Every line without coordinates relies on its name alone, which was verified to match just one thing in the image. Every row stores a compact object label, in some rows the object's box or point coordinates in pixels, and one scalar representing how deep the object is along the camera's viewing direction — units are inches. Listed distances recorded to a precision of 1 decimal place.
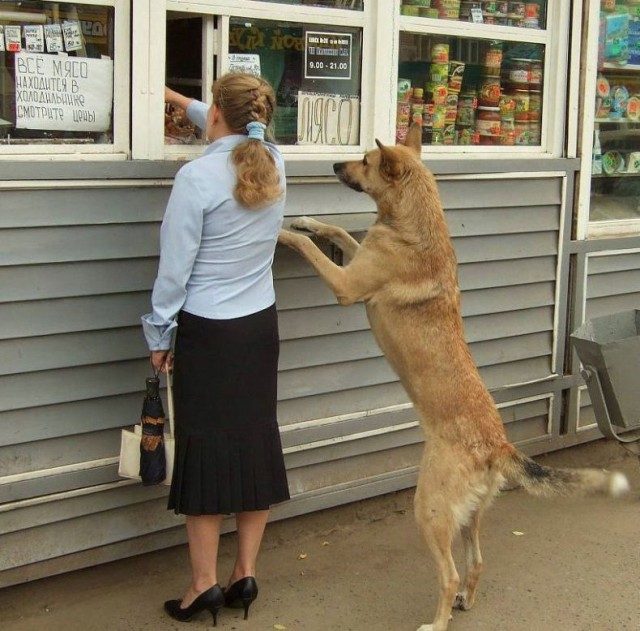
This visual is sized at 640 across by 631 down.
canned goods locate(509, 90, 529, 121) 237.0
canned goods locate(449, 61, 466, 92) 224.7
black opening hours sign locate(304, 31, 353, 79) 197.3
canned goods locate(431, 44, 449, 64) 219.6
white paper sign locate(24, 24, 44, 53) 159.2
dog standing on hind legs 163.2
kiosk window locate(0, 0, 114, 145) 158.6
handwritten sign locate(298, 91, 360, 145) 199.2
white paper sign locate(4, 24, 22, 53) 156.9
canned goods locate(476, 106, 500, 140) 231.1
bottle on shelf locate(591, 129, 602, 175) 253.0
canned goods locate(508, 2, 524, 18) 232.1
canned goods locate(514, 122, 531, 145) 236.8
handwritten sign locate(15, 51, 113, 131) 160.2
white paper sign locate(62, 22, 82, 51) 162.9
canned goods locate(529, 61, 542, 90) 238.2
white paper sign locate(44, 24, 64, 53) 161.2
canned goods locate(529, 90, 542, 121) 239.3
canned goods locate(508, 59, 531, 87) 235.3
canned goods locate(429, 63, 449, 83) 220.8
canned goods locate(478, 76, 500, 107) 232.2
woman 150.1
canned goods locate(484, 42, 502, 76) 230.5
